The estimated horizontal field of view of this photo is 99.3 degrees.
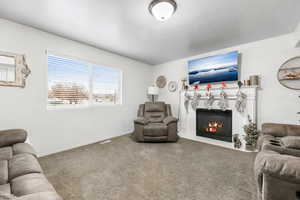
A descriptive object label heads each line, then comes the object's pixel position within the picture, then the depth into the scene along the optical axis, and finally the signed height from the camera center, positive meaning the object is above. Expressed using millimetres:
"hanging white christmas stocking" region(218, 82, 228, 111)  3086 -7
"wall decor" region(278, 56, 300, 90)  2383 +512
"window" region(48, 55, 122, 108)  2641 +394
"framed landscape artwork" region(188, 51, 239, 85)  2948 +798
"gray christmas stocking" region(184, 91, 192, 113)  3712 +1
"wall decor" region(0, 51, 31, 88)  2042 +495
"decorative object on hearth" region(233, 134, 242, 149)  2842 -926
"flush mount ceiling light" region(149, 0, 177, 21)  1571 +1171
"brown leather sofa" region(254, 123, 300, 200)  846 -536
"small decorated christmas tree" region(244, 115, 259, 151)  2623 -733
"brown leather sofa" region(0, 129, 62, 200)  863 -623
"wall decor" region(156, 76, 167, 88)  4445 +659
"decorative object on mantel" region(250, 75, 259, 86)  2707 +433
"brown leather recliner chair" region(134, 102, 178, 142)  3217 -763
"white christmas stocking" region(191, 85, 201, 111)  3525 +30
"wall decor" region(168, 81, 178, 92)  4157 +463
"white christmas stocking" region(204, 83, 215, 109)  3283 +30
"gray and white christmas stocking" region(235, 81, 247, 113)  2850 -5
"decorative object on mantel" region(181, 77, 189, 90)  3779 +464
